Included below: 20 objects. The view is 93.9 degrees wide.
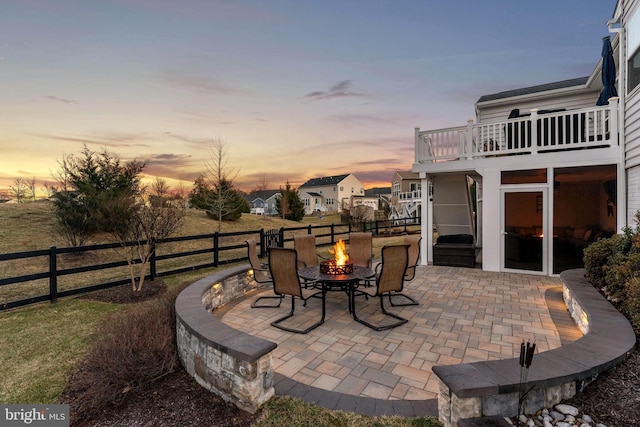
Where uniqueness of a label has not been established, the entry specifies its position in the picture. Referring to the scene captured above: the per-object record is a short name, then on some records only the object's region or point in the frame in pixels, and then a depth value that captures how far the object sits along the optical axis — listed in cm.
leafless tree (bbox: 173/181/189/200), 2410
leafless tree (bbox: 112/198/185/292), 656
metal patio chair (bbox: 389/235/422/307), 510
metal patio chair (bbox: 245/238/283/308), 520
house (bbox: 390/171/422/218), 2445
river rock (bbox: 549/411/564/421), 187
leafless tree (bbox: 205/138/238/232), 1761
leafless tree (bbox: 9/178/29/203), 2472
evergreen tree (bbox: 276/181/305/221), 2864
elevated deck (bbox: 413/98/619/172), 642
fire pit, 462
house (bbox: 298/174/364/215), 5325
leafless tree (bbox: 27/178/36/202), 2522
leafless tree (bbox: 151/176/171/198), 1870
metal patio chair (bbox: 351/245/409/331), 426
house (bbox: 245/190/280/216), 5238
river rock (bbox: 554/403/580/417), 190
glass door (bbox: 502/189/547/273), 690
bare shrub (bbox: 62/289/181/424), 254
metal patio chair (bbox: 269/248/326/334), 422
